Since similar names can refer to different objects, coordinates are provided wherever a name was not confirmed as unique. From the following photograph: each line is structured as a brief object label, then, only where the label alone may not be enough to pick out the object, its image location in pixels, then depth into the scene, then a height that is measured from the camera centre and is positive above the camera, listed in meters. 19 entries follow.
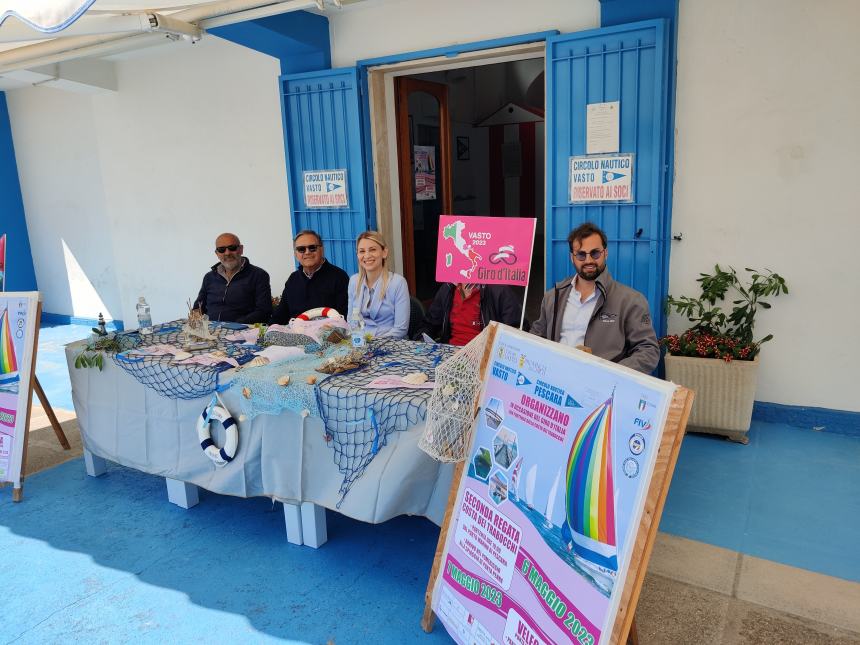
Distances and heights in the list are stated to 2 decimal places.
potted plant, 3.67 -0.90
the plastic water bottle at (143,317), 3.55 -0.56
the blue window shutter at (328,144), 4.98 +0.52
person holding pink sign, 3.70 -0.62
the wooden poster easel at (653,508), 1.47 -0.72
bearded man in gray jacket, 2.97 -0.52
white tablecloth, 2.42 -1.05
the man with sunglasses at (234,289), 4.48 -0.54
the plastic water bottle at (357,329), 2.94 -0.57
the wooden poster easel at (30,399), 3.37 -1.04
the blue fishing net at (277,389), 2.58 -0.73
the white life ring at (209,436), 2.79 -0.98
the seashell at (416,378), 2.54 -0.68
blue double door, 3.85 +0.39
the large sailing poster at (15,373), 3.38 -0.81
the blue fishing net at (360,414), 2.38 -0.78
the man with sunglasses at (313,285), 4.29 -0.51
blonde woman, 3.80 -0.52
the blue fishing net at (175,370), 2.89 -0.72
